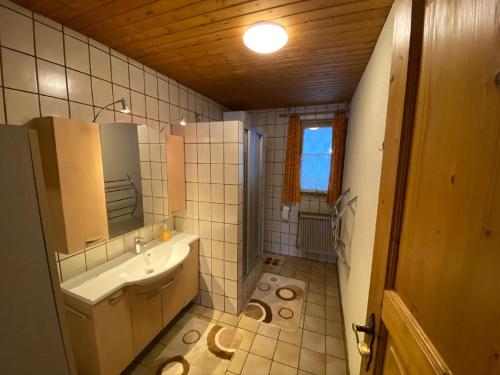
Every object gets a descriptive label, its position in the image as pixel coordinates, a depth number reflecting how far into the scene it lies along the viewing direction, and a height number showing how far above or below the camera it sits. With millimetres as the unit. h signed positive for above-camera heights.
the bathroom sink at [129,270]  1179 -775
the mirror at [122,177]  1411 -143
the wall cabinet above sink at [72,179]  1071 -124
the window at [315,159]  2885 +48
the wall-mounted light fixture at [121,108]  1324 +338
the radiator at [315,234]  2932 -1052
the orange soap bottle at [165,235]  1889 -705
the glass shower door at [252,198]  2094 -427
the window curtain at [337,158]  2668 +63
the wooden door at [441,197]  307 -64
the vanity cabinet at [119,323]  1145 -1065
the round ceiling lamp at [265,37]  1177 +752
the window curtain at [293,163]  2896 -27
